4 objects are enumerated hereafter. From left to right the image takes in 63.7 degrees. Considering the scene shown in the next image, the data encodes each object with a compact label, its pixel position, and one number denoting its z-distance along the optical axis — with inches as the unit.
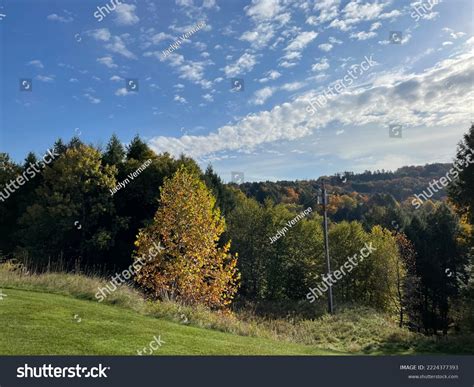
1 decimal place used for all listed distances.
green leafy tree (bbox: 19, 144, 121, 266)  1198.3
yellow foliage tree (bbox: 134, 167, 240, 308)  727.1
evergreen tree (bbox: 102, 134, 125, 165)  1407.5
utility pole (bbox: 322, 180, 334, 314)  1031.0
